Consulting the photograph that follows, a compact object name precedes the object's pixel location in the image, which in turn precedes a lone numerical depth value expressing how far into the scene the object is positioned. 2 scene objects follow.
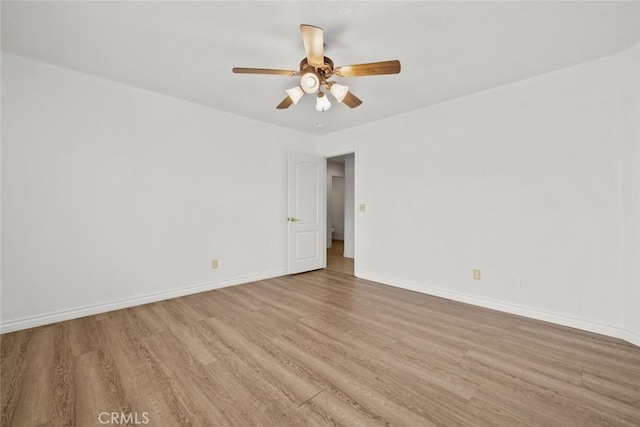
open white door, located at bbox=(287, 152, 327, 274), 4.35
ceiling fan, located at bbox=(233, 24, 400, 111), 1.74
